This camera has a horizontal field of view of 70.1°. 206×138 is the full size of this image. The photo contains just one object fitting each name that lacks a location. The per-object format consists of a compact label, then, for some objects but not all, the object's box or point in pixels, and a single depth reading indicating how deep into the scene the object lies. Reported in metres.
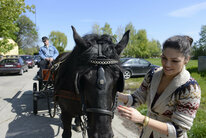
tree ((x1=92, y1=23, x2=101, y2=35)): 26.99
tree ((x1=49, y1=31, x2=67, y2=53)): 68.12
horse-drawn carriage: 4.43
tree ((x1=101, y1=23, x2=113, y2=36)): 26.34
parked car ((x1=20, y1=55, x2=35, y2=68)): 23.80
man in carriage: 5.11
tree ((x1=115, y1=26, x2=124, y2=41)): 34.91
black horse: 1.50
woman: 1.40
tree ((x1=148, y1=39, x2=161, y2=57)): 65.62
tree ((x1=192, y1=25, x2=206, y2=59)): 34.63
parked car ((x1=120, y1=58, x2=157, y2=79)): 11.81
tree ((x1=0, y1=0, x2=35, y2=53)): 9.53
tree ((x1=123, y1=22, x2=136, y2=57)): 39.50
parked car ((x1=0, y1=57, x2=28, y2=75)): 14.38
